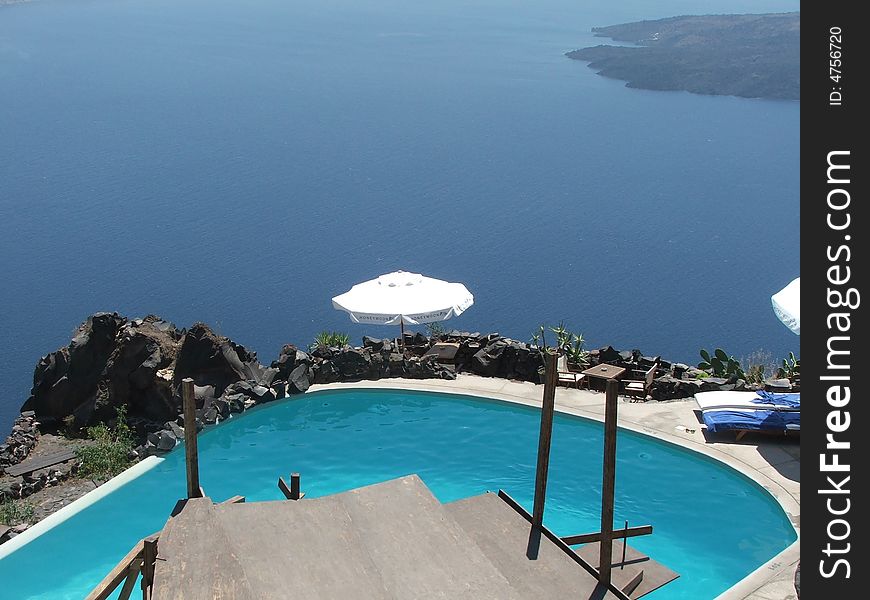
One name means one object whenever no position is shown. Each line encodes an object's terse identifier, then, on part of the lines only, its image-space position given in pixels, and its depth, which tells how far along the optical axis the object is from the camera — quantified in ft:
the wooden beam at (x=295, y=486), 39.04
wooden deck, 28.50
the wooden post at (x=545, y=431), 35.83
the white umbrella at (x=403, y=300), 72.33
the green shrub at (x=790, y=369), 68.08
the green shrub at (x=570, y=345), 73.31
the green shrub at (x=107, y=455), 60.08
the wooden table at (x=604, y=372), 68.85
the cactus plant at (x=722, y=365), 70.85
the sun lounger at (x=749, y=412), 58.95
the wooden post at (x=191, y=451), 37.91
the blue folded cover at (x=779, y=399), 60.44
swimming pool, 50.93
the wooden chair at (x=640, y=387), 67.97
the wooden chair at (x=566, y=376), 69.92
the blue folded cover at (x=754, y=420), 58.85
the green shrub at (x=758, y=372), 68.85
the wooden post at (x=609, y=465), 32.95
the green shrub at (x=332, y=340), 78.12
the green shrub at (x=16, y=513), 54.19
